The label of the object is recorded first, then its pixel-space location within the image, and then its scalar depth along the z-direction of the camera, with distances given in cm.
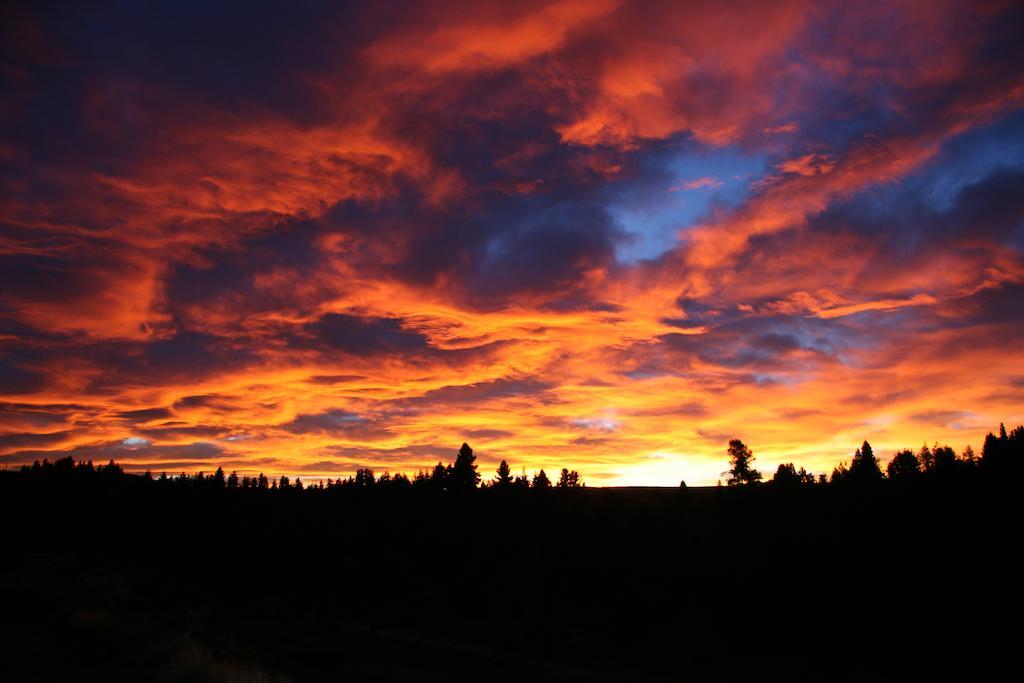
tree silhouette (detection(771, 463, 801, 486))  9858
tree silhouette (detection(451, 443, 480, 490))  11200
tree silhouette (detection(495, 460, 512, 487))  11665
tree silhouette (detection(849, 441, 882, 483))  10158
